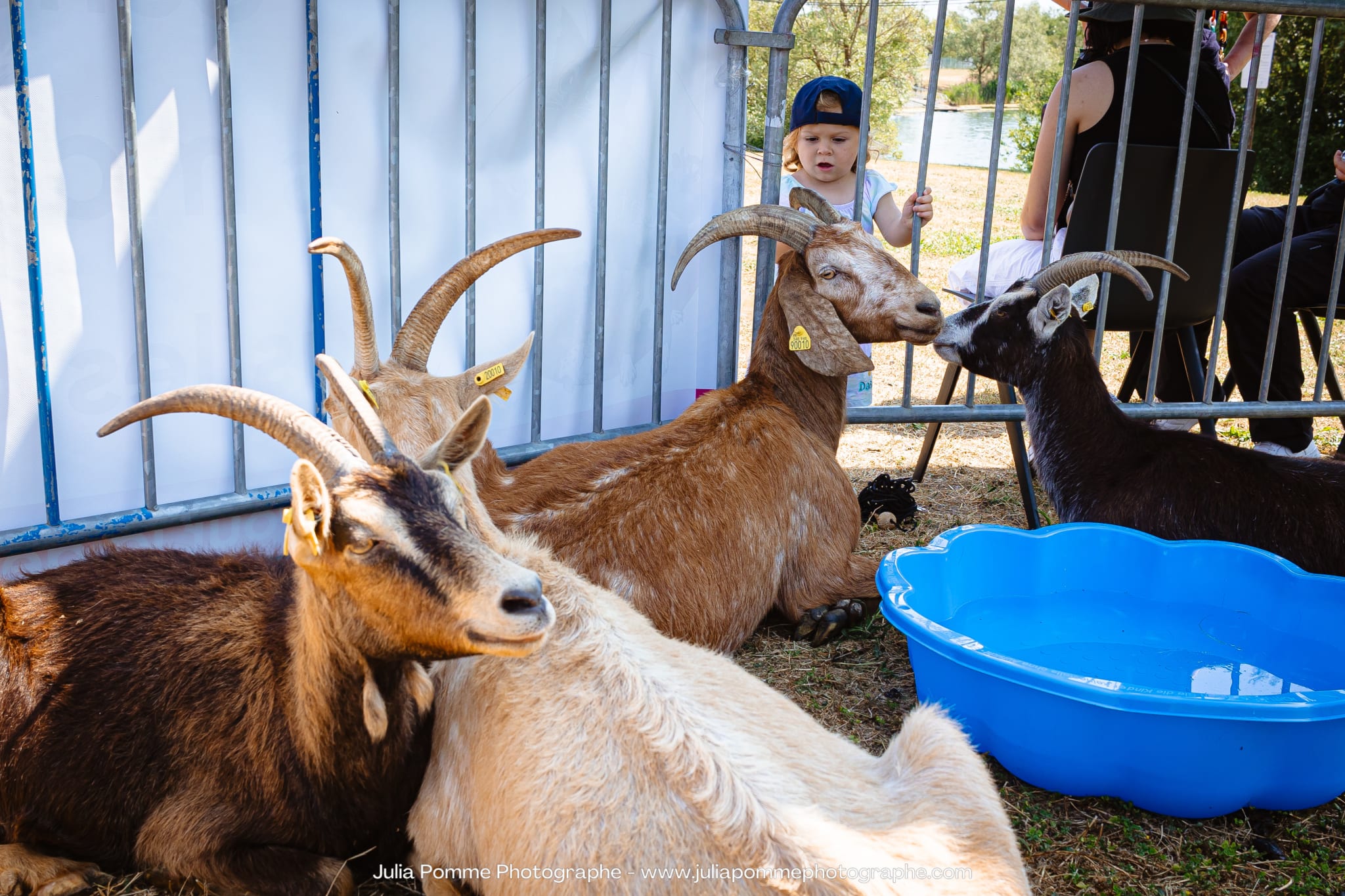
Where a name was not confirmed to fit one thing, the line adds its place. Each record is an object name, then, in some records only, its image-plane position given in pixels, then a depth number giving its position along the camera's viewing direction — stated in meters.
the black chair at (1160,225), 5.43
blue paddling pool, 2.92
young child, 5.73
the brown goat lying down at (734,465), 3.81
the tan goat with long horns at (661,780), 2.09
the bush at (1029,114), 23.55
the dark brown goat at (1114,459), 4.33
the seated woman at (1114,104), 5.48
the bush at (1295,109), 17.31
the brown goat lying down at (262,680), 2.27
